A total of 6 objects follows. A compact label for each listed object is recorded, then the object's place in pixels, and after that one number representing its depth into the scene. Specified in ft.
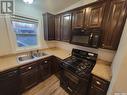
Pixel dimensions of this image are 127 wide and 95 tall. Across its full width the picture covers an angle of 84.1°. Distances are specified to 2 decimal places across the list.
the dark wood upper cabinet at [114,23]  4.29
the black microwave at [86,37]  5.23
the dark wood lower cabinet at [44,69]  7.21
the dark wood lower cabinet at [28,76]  5.83
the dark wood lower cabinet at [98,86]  4.13
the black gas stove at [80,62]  5.09
